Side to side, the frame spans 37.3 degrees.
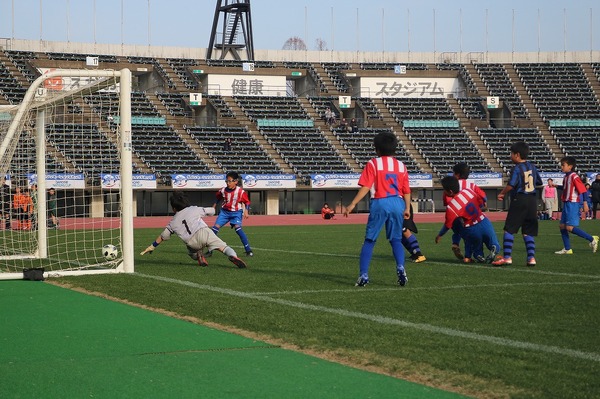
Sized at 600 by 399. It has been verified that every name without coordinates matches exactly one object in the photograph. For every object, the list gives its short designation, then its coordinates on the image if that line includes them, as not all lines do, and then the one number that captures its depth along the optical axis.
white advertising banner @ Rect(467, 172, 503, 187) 53.53
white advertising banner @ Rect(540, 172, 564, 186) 54.12
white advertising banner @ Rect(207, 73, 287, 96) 60.56
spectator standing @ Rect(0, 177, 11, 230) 19.12
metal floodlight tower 64.62
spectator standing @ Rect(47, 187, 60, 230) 30.40
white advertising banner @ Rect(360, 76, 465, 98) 63.34
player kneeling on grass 14.38
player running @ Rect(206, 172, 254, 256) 16.91
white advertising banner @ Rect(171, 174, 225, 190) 48.28
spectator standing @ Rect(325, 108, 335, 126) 58.84
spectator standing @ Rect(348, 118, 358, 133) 58.12
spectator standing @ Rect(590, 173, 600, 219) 37.75
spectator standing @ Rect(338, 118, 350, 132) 58.09
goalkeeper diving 13.84
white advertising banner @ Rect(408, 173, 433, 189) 52.69
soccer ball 14.64
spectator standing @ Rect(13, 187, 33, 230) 19.79
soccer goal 13.59
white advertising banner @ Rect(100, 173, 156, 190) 46.91
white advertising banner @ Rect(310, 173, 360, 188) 51.44
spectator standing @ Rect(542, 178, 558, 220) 39.52
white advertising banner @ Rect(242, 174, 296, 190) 49.66
